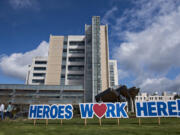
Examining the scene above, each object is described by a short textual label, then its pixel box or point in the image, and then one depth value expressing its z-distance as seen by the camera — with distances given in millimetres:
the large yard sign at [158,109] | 11695
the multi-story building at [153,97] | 128175
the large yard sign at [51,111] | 13198
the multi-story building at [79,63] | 66250
